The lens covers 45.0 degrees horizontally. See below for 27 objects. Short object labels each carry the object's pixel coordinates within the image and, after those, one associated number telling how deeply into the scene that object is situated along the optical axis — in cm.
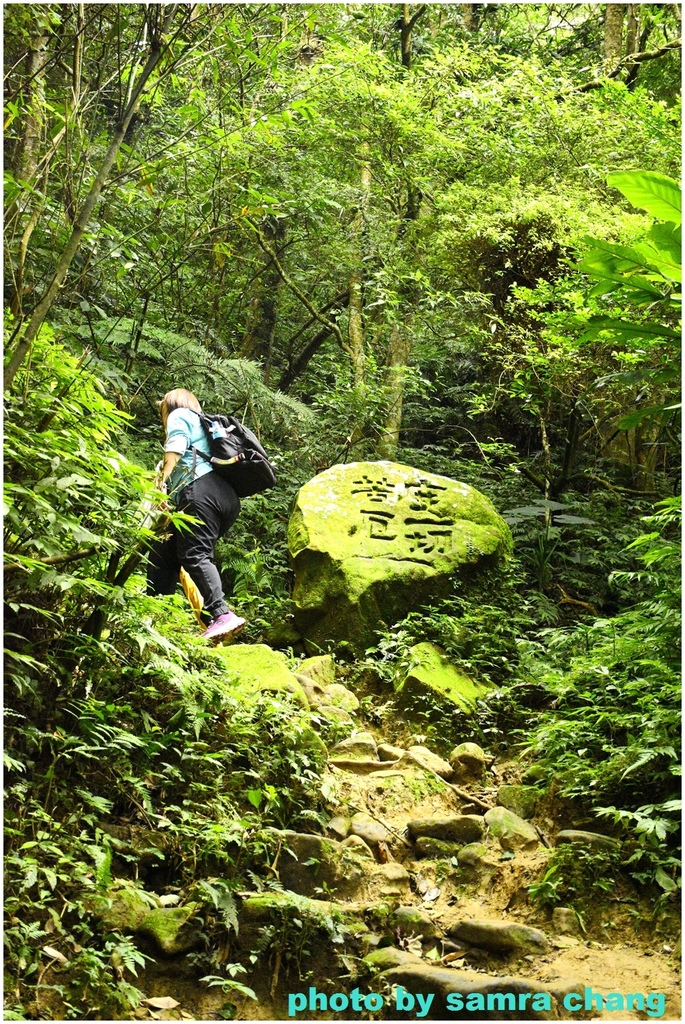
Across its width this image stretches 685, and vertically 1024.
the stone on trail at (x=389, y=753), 511
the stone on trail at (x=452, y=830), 436
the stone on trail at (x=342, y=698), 557
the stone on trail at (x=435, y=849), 428
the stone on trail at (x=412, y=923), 353
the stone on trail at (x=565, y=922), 365
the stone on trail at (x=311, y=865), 370
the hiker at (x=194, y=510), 538
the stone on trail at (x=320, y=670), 585
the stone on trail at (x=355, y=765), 488
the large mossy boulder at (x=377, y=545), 664
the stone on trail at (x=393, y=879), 393
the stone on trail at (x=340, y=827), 414
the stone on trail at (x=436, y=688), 572
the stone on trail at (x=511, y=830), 424
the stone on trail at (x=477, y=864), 411
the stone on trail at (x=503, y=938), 341
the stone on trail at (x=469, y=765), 508
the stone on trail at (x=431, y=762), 504
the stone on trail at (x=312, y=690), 533
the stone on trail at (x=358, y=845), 407
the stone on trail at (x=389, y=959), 316
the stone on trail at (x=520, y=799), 456
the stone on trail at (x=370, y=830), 420
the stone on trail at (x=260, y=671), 457
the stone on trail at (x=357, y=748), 499
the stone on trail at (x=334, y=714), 511
